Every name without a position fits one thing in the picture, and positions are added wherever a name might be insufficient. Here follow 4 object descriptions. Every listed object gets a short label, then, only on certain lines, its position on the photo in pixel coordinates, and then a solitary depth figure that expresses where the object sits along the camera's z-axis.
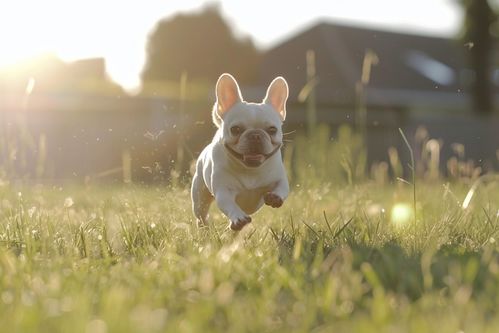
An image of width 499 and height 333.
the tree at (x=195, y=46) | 30.72
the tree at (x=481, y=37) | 24.22
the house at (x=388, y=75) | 20.09
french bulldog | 4.08
